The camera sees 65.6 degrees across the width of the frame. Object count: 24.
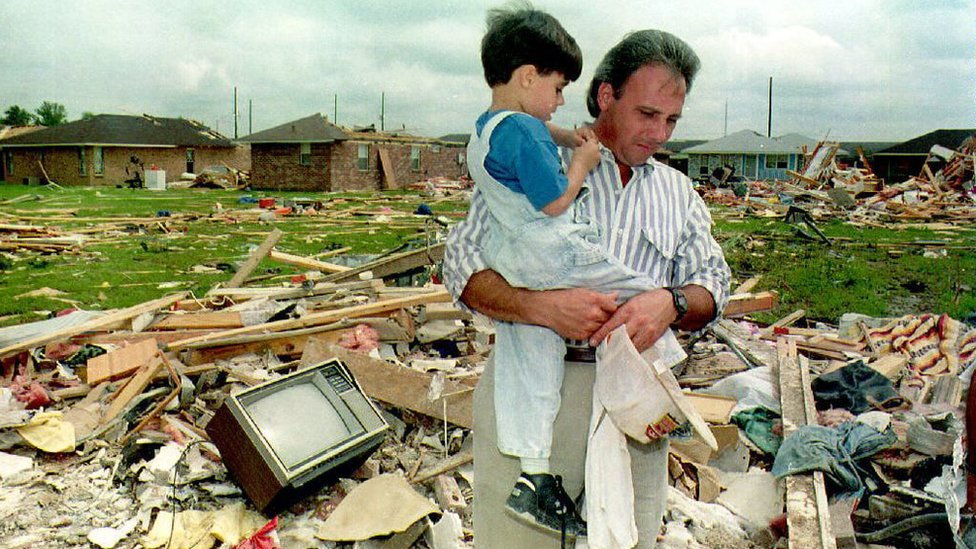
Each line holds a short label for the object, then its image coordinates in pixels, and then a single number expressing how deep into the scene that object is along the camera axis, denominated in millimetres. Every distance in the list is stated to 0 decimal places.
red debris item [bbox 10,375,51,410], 5398
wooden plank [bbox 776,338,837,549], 3445
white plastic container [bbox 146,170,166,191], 40625
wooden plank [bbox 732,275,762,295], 9284
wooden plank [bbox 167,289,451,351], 6024
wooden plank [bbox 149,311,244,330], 6613
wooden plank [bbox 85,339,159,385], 5590
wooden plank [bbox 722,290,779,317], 7918
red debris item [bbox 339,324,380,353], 6035
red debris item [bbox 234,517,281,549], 3684
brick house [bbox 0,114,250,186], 44344
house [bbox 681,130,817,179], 53062
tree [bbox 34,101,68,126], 83750
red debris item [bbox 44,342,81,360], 6262
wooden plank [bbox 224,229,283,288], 8812
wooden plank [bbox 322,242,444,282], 8234
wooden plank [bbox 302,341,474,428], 4945
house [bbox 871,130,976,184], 47094
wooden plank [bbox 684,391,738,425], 5129
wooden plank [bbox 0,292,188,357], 6048
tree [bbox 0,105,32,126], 81062
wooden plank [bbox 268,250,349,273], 9297
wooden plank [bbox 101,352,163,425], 5137
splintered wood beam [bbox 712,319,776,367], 6529
